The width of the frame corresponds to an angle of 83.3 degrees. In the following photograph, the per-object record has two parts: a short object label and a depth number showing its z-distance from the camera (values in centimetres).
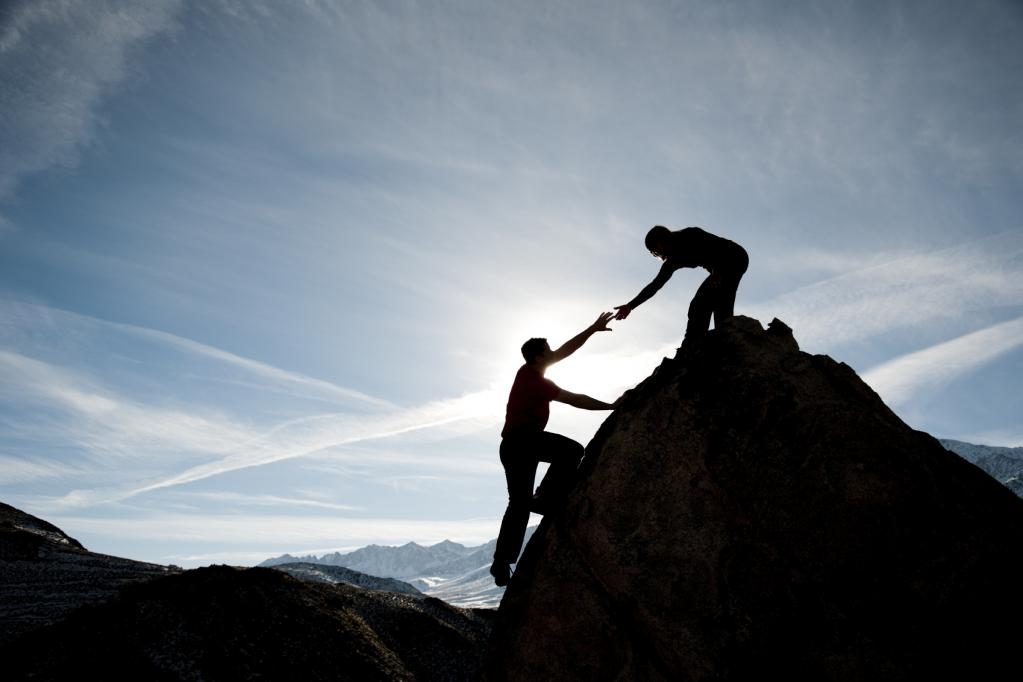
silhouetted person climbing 887
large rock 602
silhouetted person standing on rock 983
